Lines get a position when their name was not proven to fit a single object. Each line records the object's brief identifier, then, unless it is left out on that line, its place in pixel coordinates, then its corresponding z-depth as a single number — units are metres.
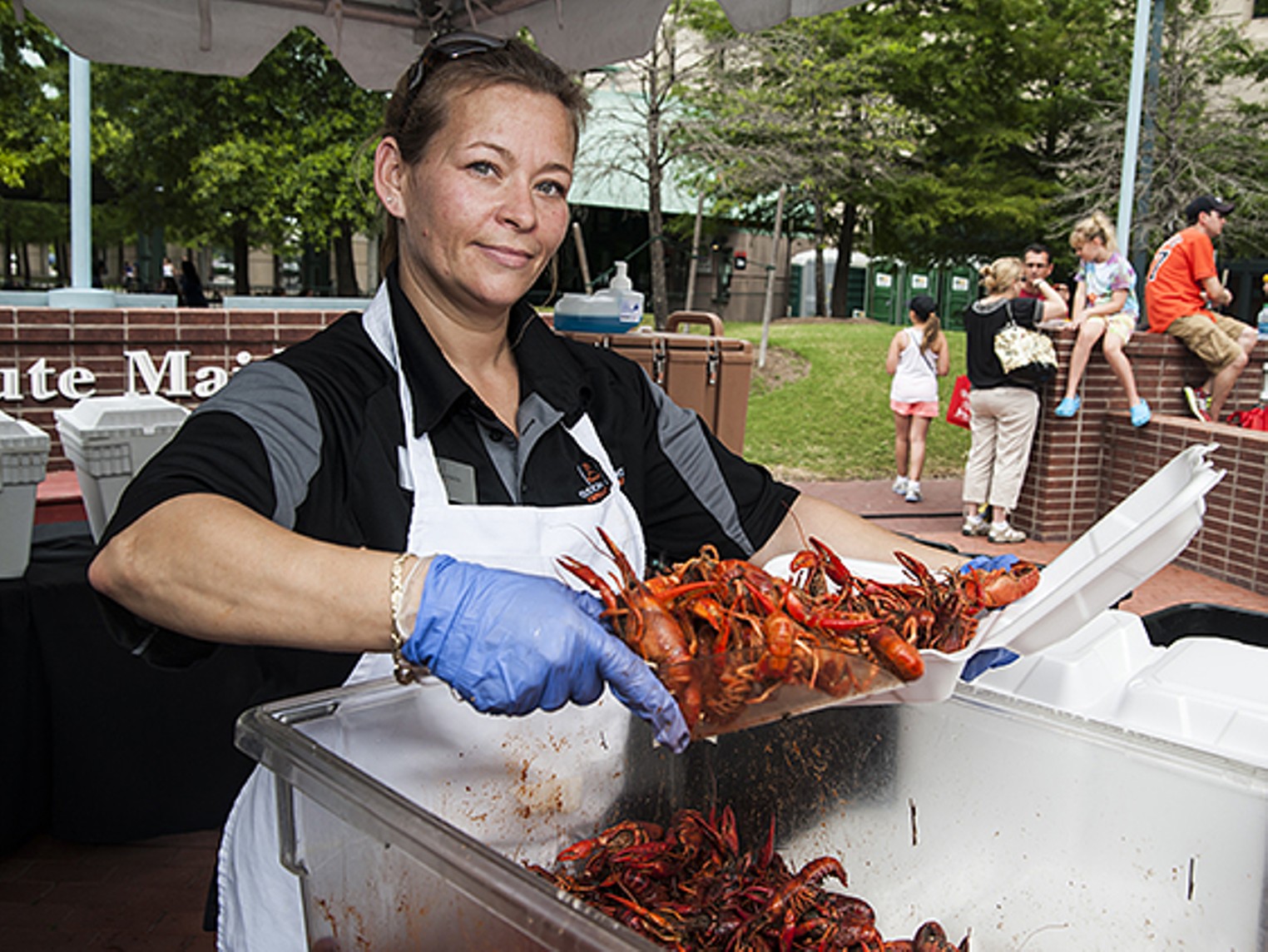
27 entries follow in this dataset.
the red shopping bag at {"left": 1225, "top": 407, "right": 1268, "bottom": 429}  8.25
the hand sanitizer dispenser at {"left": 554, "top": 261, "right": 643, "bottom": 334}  6.19
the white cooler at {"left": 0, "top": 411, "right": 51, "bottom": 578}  3.12
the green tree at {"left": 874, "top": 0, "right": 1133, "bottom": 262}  22.19
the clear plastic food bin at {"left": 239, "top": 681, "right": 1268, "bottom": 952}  1.21
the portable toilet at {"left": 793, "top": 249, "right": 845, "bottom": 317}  31.41
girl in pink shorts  9.88
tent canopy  4.39
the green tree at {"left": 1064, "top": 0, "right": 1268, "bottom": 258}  19.78
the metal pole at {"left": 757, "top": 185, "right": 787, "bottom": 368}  15.70
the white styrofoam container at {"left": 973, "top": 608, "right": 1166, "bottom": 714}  2.13
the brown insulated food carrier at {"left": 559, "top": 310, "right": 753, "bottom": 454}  6.19
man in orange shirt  8.67
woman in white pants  8.25
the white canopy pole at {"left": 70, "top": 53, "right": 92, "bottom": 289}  6.70
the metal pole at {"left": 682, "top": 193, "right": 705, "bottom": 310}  16.76
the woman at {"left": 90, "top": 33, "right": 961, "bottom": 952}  1.36
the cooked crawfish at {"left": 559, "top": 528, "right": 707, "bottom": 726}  1.36
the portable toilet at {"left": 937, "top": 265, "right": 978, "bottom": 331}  29.73
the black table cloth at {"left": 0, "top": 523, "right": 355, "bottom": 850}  3.36
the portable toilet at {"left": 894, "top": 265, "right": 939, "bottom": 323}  28.97
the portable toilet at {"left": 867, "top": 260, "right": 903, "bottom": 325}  29.62
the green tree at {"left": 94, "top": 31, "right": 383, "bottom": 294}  18.19
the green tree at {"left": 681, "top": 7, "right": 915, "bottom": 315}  19.59
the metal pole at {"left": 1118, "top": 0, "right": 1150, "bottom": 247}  10.47
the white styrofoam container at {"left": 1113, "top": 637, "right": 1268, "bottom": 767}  1.93
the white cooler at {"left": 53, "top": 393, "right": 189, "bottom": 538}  3.58
